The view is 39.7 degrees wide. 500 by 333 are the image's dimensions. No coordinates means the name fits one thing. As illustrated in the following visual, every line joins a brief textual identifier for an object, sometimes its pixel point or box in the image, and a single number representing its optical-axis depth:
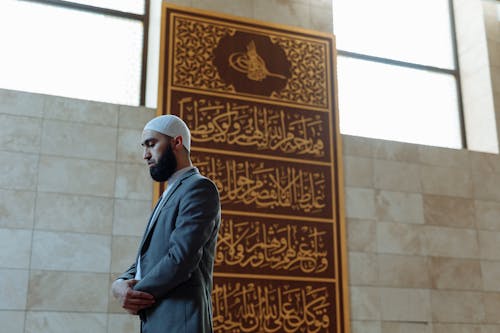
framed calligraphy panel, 4.78
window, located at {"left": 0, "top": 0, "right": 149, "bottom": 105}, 4.83
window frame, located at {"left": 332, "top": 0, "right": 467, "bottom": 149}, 5.96
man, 1.97
